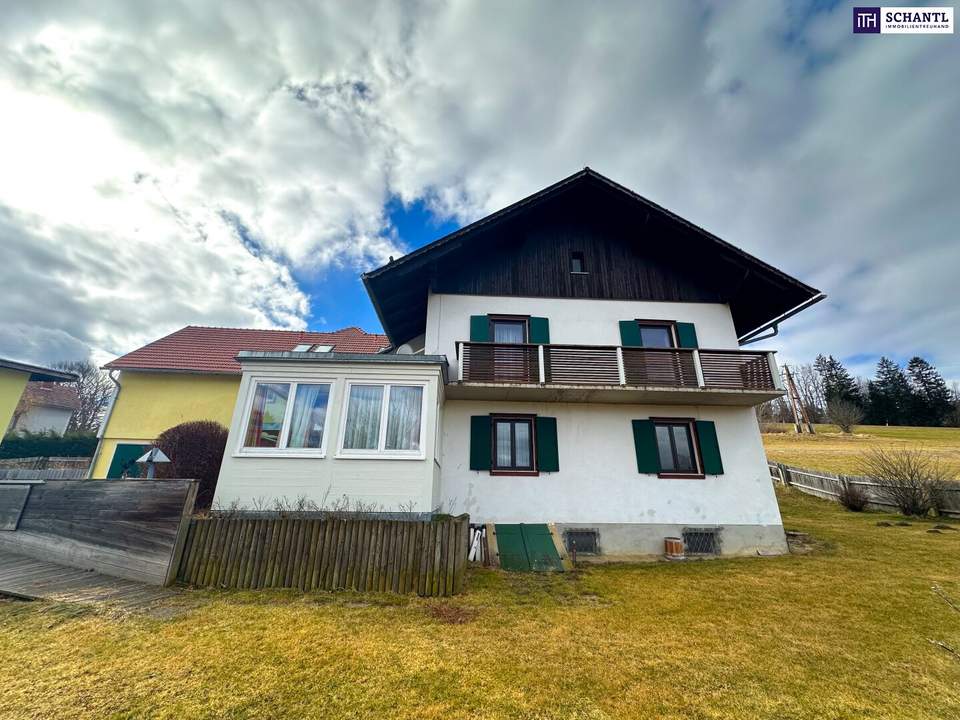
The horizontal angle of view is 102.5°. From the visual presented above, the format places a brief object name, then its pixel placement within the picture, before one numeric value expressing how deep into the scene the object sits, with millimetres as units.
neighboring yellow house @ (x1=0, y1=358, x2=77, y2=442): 14828
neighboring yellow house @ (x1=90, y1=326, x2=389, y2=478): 15430
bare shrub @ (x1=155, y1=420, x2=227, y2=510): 11422
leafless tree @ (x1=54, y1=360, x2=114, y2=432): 39656
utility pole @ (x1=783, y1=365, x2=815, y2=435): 44969
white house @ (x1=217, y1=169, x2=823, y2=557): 8578
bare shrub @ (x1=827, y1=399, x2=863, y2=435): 42781
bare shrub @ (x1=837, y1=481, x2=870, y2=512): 15641
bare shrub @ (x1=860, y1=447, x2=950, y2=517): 14211
